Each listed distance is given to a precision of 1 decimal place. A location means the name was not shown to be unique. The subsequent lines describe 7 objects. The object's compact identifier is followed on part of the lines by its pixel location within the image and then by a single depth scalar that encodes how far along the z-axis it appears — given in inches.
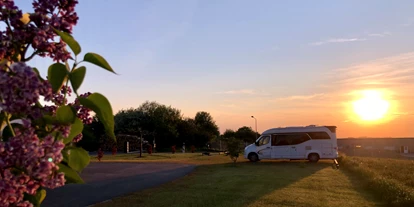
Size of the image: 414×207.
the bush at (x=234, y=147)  1142.3
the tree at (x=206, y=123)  3120.1
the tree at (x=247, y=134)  3285.9
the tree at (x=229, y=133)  3422.7
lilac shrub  61.4
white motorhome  1189.7
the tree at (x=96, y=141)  2034.2
